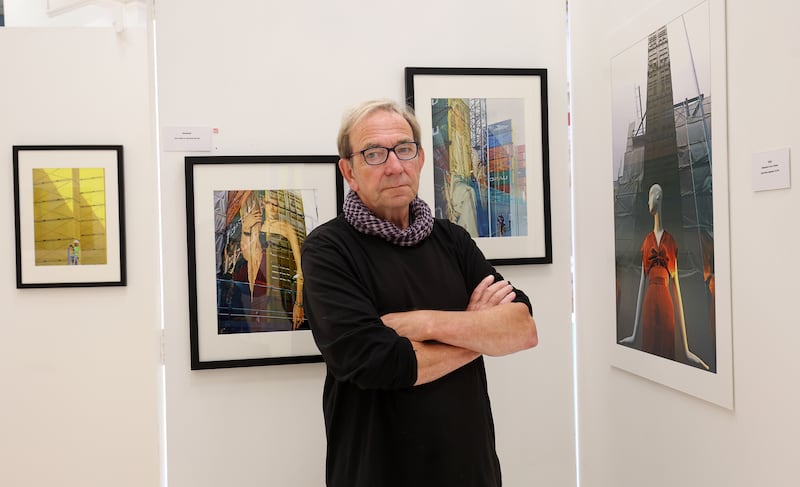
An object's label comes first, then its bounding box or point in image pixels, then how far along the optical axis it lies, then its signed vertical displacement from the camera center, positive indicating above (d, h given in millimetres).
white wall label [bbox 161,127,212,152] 2268 +373
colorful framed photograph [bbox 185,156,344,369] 2260 -21
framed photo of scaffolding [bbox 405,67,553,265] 2391 +319
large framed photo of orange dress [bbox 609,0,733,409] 1712 +106
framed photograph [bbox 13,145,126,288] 3391 +173
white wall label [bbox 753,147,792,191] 1478 +148
